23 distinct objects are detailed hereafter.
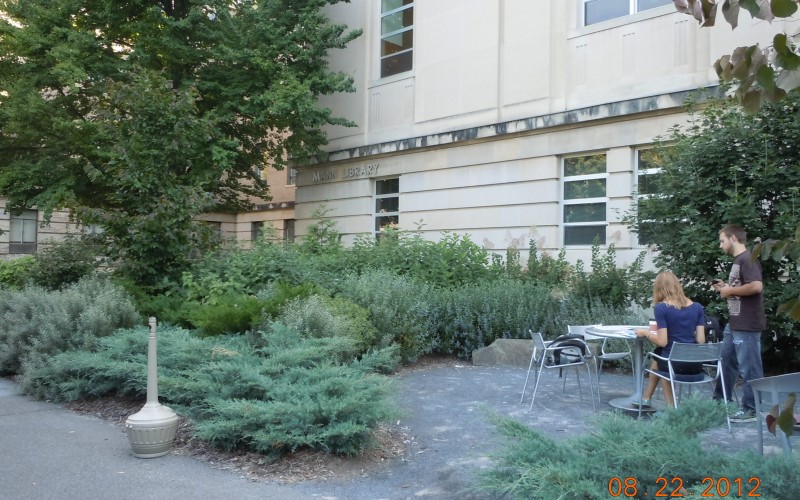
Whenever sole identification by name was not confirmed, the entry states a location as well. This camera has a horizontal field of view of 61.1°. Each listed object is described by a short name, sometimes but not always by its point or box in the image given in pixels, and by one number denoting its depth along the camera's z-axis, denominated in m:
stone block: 10.16
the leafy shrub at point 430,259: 13.21
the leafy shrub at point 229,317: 8.54
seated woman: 6.66
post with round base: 5.87
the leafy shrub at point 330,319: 8.32
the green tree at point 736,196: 8.67
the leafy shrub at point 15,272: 13.76
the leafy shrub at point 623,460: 3.69
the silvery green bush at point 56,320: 9.02
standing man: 6.74
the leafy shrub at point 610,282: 11.16
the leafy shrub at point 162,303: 9.95
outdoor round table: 7.07
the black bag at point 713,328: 7.78
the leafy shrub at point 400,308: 10.12
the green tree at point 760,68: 2.28
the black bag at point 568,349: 7.21
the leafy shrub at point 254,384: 5.65
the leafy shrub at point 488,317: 11.02
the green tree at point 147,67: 17.28
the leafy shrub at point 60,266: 12.52
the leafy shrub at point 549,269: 13.41
